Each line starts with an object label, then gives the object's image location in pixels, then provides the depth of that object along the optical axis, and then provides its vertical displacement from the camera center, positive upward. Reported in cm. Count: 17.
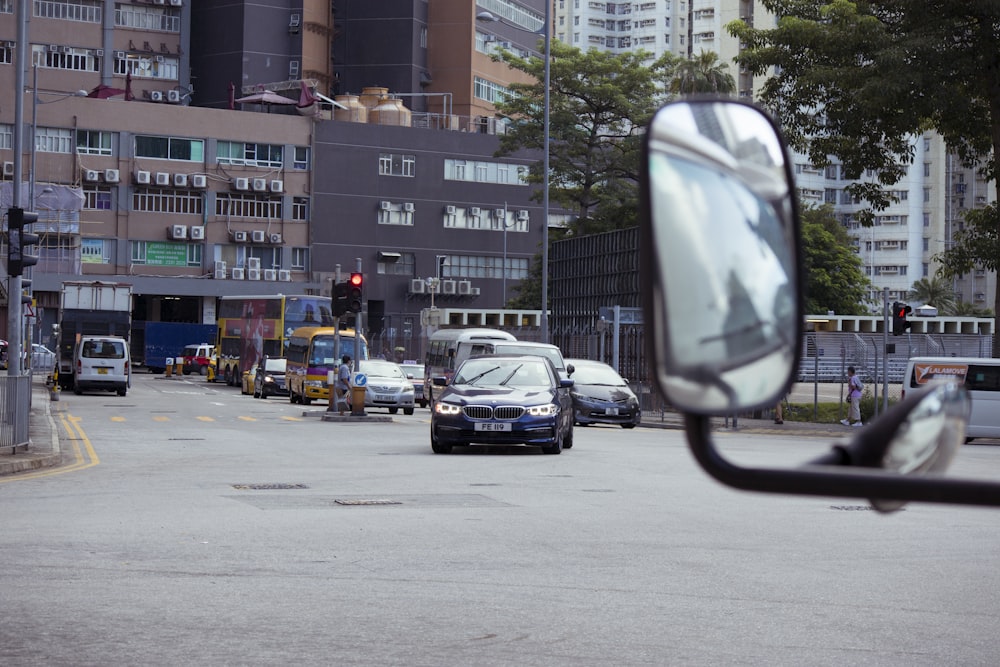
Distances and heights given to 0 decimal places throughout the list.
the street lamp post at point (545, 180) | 4662 +543
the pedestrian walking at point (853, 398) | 3728 -77
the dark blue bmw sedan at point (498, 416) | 2356 -86
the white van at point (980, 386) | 3319 -38
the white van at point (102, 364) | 5125 -43
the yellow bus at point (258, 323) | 5969 +128
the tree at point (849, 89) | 2622 +620
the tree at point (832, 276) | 8712 +518
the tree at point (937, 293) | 11438 +561
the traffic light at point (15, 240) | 2541 +183
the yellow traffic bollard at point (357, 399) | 3597 -99
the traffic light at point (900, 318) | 3700 +121
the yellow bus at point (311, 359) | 4894 -12
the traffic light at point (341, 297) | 3591 +139
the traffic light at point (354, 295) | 3584 +143
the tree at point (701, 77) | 6225 +1181
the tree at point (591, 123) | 6325 +1006
